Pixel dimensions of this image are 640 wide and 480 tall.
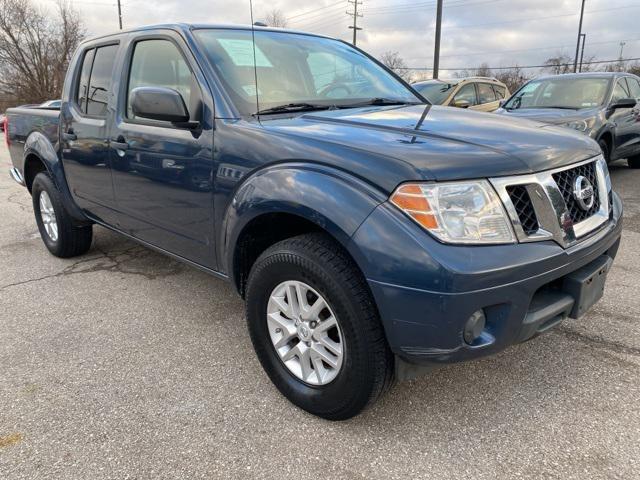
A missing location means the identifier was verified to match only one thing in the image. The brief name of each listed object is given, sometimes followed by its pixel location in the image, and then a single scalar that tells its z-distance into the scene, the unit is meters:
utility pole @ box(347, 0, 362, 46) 40.16
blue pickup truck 1.84
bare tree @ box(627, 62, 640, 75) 39.74
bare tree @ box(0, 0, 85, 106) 33.16
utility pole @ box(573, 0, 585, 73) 37.26
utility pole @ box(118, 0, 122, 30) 30.21
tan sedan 9.85
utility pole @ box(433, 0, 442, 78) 16.81
